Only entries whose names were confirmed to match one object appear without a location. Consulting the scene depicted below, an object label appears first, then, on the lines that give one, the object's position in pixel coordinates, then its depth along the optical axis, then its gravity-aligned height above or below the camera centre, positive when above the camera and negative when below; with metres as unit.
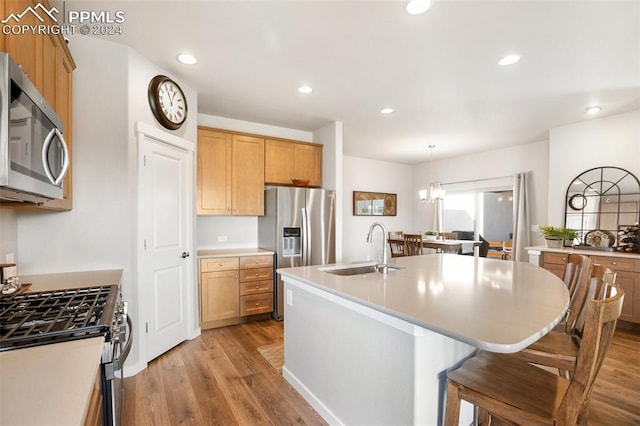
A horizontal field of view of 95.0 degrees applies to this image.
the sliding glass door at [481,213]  5.88 -0.08
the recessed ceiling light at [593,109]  3.62 +1.27
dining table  5.07 -0.63
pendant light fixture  5.30 +0.30
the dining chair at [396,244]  5.19 -0.64
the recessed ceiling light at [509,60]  2.50 +1.31
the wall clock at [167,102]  2.66 +1.02
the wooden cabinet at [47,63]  1.34 +0.79
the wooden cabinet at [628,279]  3.34 -0.79
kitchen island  1.21 -0.61
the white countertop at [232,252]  3.63 -0.58
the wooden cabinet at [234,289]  3.47 -1.00
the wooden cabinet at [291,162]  4.16 +0.69
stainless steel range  1.04 -0.46
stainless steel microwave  0.91 +0.25
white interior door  2.60 -0.34
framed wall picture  6.66 +0.13
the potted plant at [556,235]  4.05 -0.34
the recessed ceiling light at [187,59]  2.53 +1.31
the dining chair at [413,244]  4.74 -0.58
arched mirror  3.75 +0.03
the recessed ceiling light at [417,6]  1.86 +1.32
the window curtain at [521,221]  5.24 -0.20
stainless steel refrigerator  3.88 -0.26
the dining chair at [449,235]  6.20 -0.54
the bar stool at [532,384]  0.98 -0.73
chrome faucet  2.14 -0.43
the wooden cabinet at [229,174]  3.67 +0.45
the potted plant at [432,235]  5.96 -0.52
